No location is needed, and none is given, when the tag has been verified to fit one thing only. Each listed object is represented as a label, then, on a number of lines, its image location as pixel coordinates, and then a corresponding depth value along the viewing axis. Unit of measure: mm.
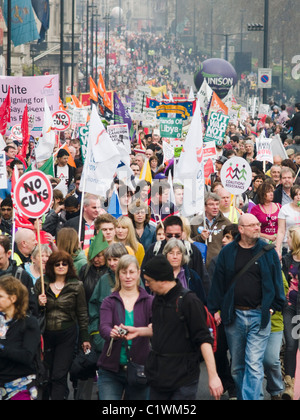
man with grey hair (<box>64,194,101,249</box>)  20378
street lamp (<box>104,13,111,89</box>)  160890
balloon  81273
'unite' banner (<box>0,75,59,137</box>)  35751
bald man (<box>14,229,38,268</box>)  17503
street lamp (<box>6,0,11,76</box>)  43616
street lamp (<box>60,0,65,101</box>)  72216
